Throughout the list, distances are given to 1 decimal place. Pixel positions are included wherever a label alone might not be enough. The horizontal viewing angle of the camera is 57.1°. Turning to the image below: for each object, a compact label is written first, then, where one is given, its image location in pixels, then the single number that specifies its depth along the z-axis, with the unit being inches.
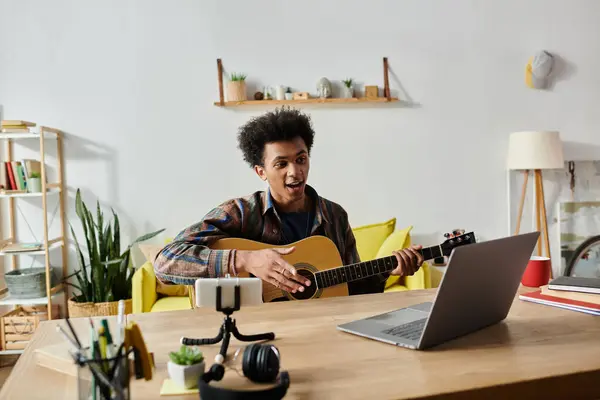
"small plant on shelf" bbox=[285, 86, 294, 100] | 144.3
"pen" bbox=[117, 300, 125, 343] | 31.6
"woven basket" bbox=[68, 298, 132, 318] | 127.4
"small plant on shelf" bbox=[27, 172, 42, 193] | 130.3
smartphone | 41.2
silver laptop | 41.2
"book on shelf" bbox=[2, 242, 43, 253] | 127.3
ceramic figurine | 144.2
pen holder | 30.1
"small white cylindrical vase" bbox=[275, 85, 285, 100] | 144.0
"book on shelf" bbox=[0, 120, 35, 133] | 127.6
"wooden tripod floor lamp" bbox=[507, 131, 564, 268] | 141.9
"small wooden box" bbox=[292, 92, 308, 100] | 143.7
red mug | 63.7
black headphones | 32.8
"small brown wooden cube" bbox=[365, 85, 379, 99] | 146.3
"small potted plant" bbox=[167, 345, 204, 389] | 34.6
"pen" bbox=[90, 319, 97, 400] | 30.5
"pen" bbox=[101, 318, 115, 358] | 30.6
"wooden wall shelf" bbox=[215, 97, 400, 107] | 142.3
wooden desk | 35.0
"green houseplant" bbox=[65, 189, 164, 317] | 129.0
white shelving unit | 127.6
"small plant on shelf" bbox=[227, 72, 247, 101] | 141.3
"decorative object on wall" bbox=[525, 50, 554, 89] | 153.0
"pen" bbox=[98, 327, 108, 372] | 30.5
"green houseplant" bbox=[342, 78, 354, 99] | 145.6
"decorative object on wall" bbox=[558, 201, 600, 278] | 159.2
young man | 70.5
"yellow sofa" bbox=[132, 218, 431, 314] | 121.6
